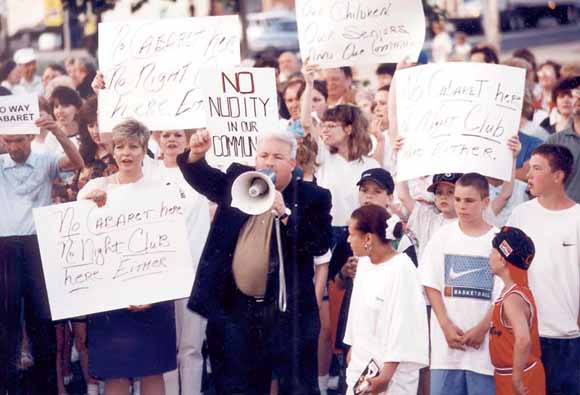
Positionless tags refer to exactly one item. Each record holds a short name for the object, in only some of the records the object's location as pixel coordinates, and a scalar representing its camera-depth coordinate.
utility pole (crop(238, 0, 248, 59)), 17.42
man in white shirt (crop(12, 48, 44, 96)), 13.53
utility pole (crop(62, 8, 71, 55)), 21.84
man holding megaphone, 7.30
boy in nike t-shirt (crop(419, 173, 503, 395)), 7.22
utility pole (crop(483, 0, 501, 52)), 27.03
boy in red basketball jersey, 6.85
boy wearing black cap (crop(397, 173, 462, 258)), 7.90
